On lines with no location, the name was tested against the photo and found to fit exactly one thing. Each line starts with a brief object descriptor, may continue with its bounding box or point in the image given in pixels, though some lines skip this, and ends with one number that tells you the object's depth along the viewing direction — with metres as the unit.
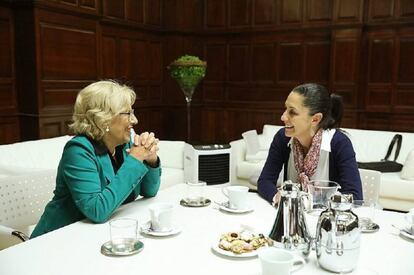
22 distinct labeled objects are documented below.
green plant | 4.89
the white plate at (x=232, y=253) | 1.17
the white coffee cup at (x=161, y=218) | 1.35
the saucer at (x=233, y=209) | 1.58
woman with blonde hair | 1.50
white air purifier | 3.90
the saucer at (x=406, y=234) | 1.34
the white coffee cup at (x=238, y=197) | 1.59
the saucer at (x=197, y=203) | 1.67
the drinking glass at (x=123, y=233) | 1.23
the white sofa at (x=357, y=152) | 4.06
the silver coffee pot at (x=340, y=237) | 1.08
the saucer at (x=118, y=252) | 1.19
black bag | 3.74
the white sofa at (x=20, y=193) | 1.79
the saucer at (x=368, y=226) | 1.39
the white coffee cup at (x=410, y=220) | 1.37
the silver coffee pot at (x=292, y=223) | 1.20
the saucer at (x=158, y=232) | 1.33
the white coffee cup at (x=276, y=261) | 0.98
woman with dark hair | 1.93
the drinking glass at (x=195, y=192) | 1.69
